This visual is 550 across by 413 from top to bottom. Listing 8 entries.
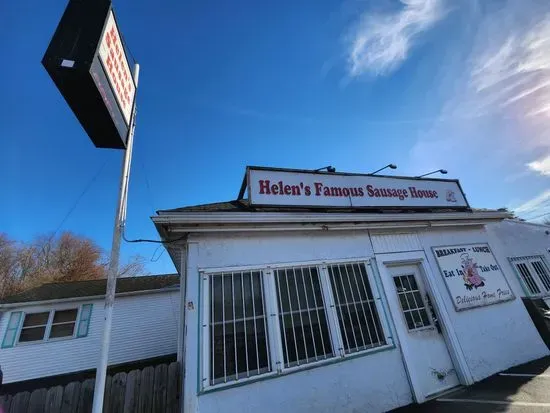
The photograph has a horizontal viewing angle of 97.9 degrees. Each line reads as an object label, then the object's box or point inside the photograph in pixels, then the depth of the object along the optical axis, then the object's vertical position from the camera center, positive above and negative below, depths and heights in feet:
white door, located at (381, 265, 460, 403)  15.16 -1.95
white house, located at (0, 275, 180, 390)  35.53 +2.84
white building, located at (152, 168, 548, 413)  12.40 +0.67
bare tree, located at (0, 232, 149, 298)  73.36 +26.54
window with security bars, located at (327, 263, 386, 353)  14.92 +0.13
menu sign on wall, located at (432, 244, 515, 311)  18.72 +1.33
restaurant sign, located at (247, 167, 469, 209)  16.74 +8.73
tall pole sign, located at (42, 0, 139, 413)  8.38 +8.84
